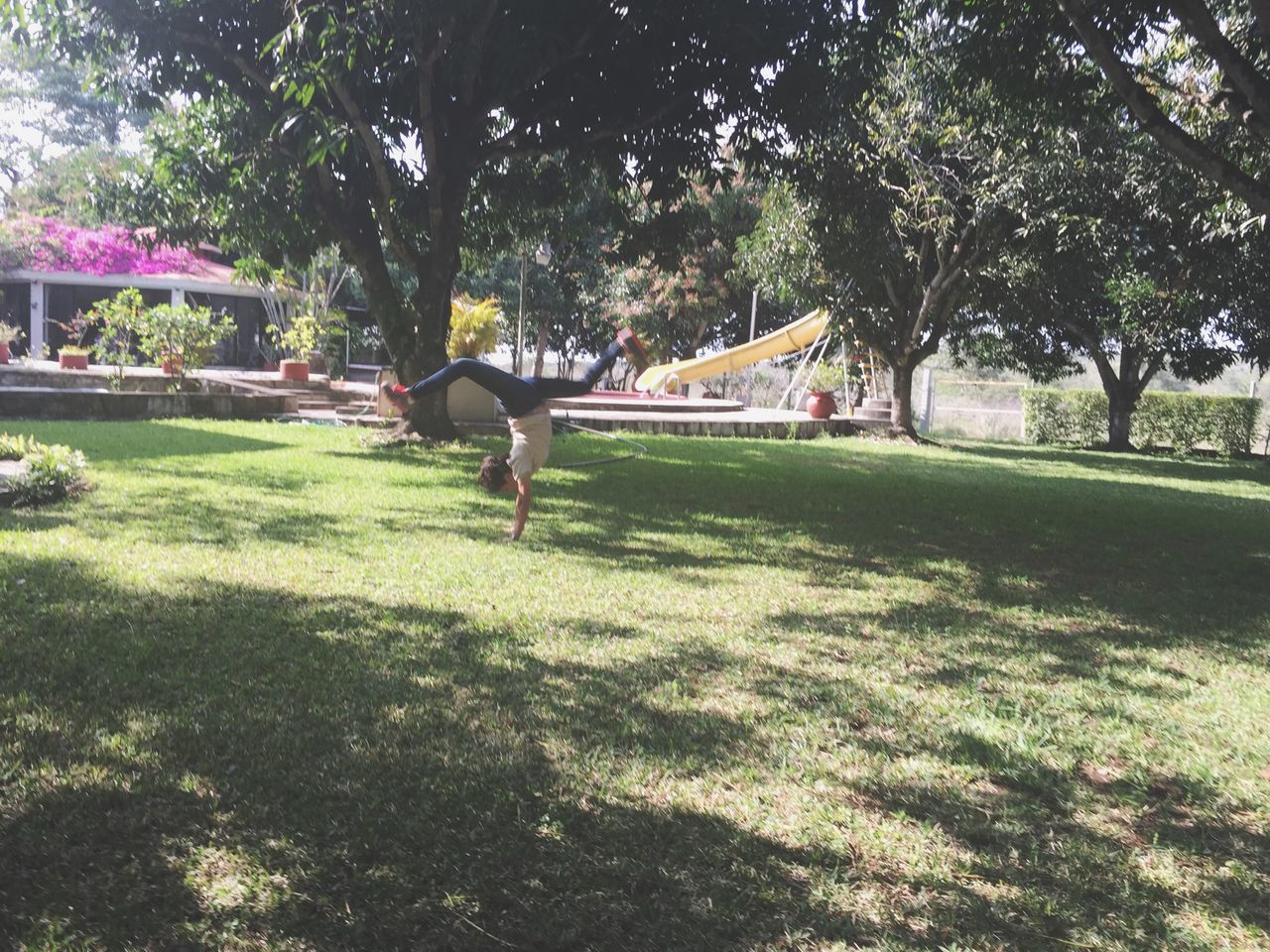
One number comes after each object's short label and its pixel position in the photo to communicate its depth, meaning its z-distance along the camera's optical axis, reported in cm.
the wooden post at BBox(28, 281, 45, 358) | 2747
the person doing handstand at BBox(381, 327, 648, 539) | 707
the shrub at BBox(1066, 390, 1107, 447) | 2594
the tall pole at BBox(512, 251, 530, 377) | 2238
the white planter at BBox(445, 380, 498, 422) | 1585
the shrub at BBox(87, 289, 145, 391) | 1655
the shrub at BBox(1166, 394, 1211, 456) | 2441
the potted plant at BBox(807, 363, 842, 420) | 2259
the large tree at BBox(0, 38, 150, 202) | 3206
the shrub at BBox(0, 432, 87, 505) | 746
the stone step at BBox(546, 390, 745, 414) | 2208
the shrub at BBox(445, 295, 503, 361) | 2052
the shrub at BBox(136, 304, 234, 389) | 1666
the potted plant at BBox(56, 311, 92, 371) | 2066
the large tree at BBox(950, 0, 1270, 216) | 669
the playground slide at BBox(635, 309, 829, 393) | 2642
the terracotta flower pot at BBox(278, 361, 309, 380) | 2067
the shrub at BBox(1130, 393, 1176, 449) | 2481
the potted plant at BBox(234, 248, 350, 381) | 2316
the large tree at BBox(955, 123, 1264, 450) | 1473
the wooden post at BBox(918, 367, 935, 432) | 2803
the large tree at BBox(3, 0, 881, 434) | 960
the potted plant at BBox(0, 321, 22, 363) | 2152
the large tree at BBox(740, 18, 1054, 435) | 1172
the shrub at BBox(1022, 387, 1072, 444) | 2648
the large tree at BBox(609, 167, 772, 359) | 2898
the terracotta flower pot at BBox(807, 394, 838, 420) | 2252
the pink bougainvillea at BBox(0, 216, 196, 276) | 2534
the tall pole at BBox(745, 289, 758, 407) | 3200
